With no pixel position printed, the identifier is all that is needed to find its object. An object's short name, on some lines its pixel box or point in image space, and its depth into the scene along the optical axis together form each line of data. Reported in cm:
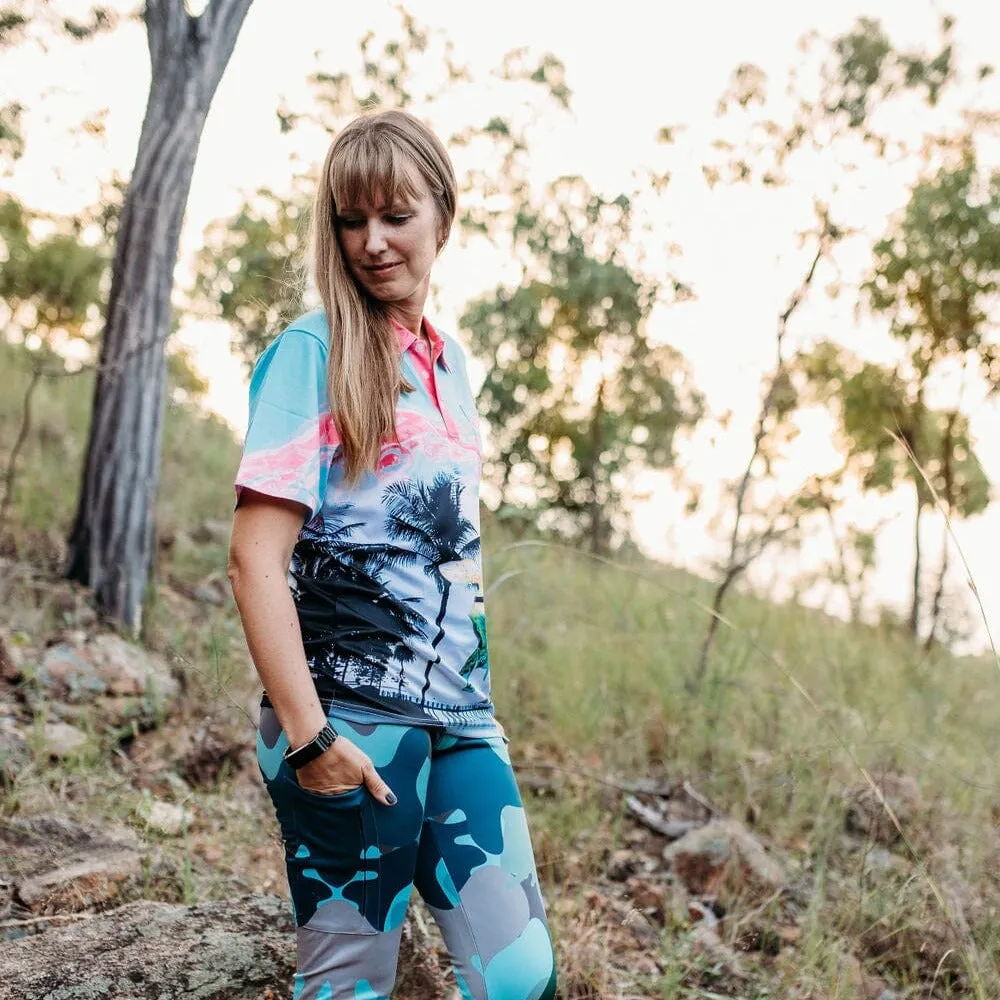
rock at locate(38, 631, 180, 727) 436
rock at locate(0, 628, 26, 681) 439
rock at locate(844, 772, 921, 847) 399
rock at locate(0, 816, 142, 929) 269
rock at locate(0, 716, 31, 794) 343
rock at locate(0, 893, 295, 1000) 208
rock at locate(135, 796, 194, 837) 304
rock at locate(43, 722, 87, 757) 378
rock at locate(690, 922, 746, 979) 296
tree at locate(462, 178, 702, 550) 1202
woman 165
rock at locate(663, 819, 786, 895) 350
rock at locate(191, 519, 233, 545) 694
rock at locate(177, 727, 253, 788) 397
